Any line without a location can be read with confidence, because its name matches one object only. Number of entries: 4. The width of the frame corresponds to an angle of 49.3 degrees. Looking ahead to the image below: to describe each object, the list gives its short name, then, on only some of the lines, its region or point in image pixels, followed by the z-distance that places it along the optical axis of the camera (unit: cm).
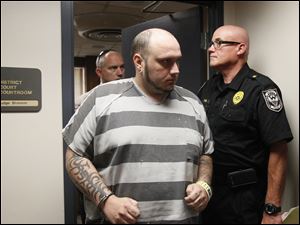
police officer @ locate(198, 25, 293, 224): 143
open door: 204
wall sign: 152
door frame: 161
